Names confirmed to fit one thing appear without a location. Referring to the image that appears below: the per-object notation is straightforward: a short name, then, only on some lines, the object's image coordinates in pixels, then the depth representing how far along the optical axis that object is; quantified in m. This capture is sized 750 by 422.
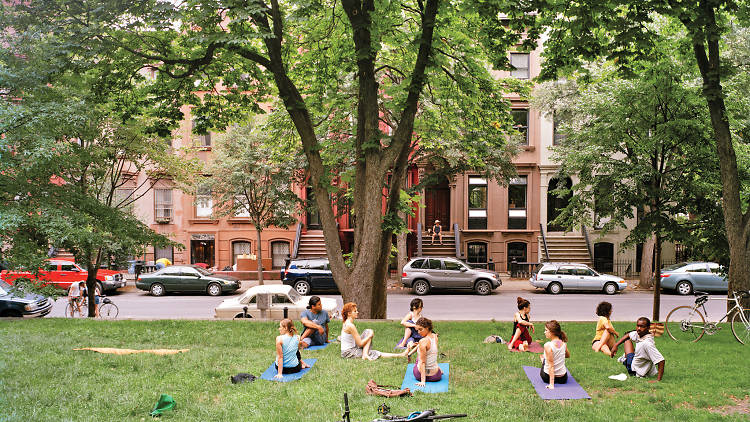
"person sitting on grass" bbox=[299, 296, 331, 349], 10.45
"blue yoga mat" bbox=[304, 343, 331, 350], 10.47
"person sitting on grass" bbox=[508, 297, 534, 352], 10.19
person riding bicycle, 17.88
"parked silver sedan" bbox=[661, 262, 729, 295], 24.08
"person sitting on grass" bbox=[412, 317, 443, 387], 7.78
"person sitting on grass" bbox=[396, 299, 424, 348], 9.91
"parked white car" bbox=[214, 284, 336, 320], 15.52
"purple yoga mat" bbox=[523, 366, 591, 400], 7.17
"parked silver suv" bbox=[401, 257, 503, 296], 24.41
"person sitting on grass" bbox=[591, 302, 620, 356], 9.88
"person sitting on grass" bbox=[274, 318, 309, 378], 8.32
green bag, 6.48
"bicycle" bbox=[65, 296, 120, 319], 18.00
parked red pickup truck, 25.05
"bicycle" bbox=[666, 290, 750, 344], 10.83
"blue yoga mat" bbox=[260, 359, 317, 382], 8.10
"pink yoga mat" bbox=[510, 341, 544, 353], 10.08
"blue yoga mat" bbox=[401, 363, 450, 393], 7.47
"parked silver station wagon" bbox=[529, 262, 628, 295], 24.55
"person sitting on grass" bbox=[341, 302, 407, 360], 9.51
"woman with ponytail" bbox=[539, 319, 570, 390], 7.57
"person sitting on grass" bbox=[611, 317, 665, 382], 8.04
